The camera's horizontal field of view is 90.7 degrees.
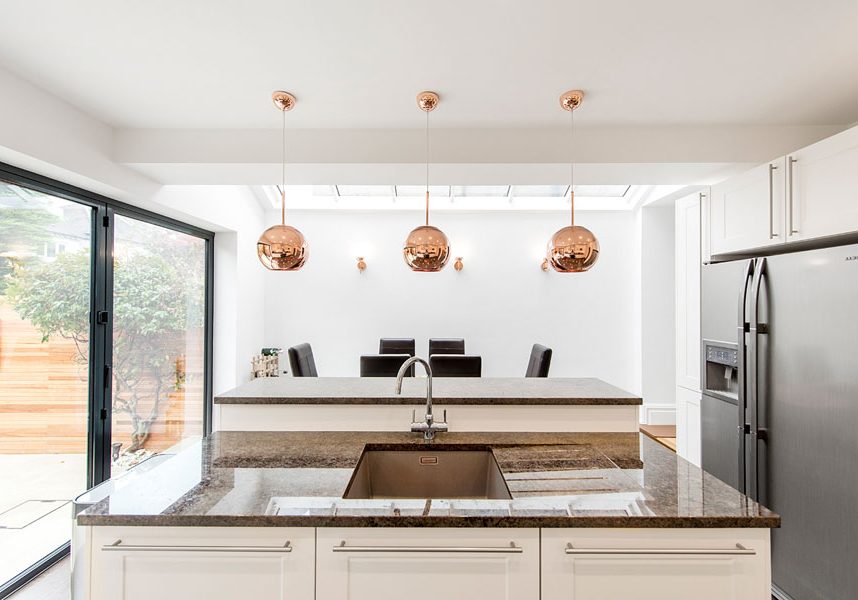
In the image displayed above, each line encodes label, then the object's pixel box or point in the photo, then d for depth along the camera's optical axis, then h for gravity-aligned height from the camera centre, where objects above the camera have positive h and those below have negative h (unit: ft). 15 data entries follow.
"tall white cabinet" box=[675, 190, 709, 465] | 9.38 -0.46
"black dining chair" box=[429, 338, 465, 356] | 15.98 -1.55
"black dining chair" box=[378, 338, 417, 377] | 15.84 -1.57
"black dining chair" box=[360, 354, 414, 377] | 10.95 -1.58
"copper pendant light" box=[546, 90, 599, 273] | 7.04 +0.97
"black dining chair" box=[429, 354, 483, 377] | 11.10 -1.59
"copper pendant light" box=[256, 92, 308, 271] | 6.98 +0.95
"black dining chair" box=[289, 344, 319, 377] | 11.28 -1.59
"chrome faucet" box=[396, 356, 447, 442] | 5.67 -1.68
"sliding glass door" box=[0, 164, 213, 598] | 7.21 -0.99
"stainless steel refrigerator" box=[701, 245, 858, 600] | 5.62 -1.54
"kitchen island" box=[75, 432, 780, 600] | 3.69 -2.17
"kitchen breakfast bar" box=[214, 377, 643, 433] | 6.16 -1.57
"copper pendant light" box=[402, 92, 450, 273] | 7.05 +0.98
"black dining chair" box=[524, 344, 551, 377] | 11.56 -1.60
